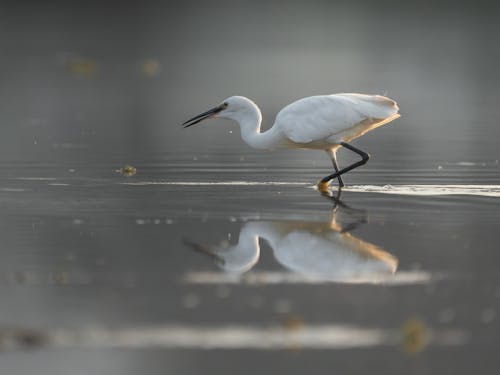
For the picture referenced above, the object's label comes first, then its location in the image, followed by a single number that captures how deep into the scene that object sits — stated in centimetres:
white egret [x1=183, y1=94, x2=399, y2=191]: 1551
